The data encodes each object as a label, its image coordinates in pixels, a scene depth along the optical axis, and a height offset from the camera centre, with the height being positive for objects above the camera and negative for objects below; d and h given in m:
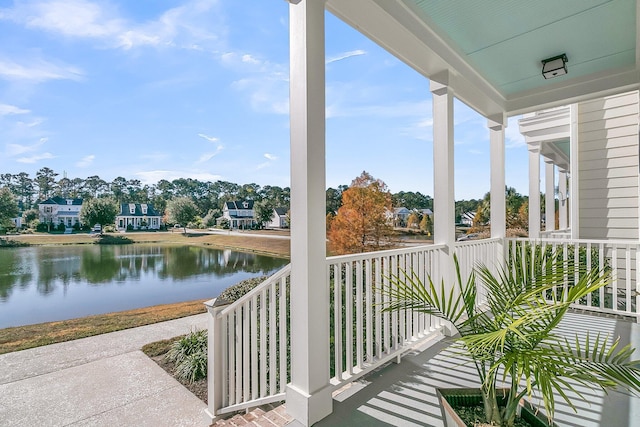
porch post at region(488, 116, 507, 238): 4.03 +0.44
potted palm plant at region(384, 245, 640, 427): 1.00 -0.50
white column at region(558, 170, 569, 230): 8.20 +0.10
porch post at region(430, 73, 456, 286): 2.97 +0.37
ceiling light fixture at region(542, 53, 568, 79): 3.10 +1.49
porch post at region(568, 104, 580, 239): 5.03 +0.50
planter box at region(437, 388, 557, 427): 1.24 -0.85
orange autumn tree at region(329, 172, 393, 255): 9.84 -0.41
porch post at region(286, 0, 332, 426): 1.68 -0.02
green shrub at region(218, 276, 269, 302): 4.42 -1.14
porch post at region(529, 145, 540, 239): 6.14 +0.41
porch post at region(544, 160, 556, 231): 7.06 +0.38
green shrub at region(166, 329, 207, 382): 4.32 -2.21
